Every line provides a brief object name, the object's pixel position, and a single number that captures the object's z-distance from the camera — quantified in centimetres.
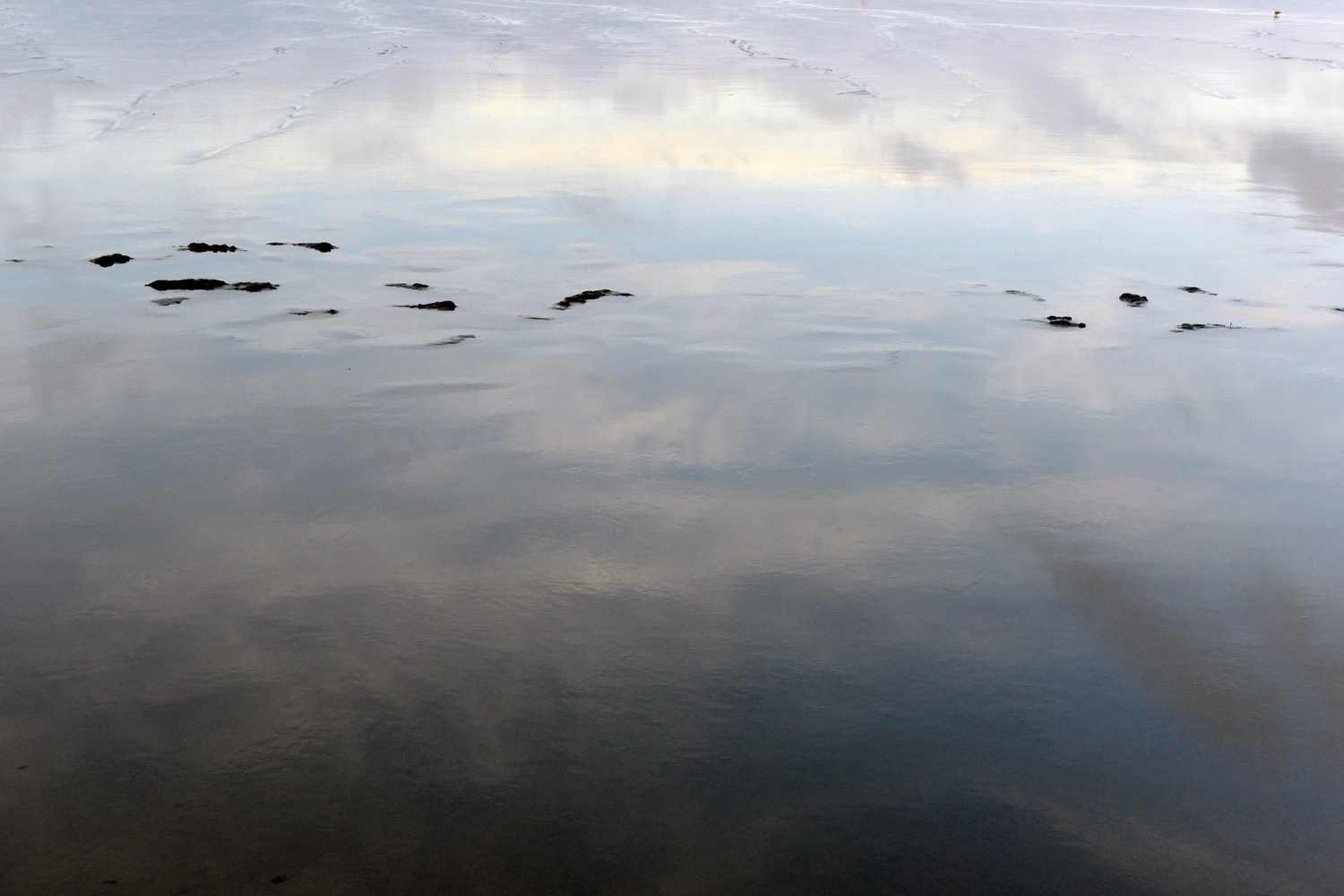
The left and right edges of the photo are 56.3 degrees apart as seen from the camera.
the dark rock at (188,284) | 960
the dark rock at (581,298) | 938
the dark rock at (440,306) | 923
